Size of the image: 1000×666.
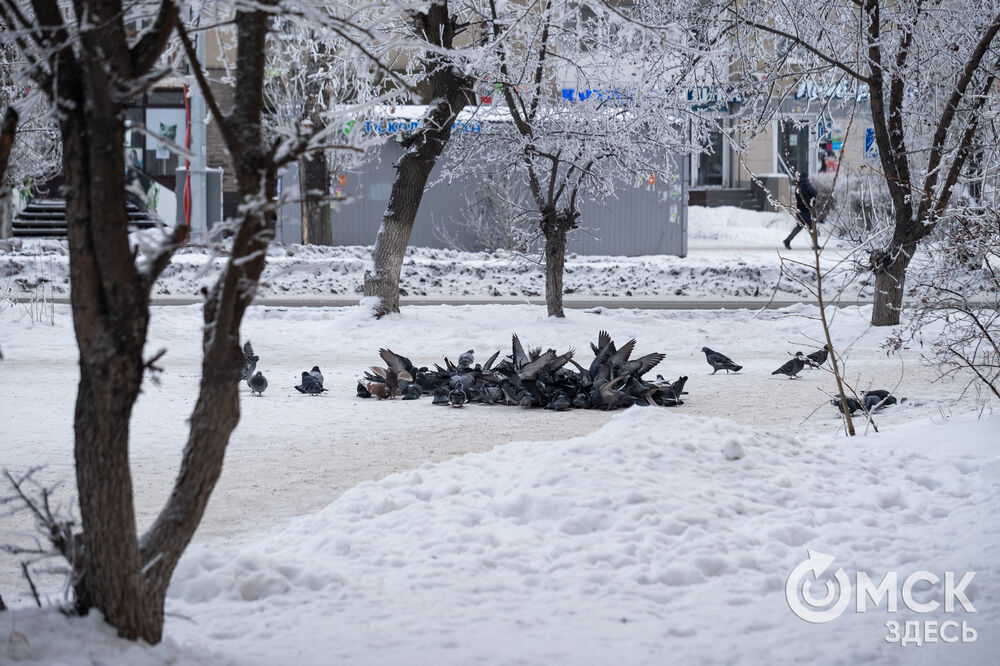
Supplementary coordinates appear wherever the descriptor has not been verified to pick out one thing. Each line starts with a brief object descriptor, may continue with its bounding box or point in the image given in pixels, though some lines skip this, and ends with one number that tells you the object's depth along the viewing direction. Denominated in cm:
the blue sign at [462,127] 2977
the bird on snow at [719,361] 2020
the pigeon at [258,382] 1722
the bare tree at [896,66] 2308
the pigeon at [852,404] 1499
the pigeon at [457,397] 1680
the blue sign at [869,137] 5691
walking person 4336
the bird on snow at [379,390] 1753
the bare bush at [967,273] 1184
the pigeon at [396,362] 1828
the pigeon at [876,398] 1491
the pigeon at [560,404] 1639
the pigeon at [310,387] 1781
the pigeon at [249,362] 1814
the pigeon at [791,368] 1894
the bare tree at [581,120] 2634
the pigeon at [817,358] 1828
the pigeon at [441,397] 1694
